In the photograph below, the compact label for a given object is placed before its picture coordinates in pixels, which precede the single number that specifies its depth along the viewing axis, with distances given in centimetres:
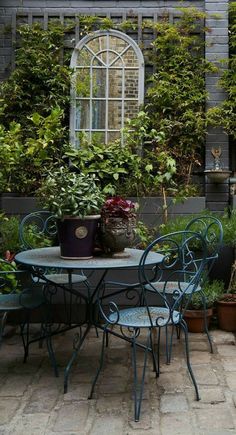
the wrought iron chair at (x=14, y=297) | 317
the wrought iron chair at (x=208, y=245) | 352
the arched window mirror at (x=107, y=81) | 548
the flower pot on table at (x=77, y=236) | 290
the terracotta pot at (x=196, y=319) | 395
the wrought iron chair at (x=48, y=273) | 360
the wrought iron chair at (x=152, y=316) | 266
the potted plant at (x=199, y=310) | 395
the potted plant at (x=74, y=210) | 287
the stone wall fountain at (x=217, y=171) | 511
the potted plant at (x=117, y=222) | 299
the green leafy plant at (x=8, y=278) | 360
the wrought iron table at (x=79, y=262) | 277
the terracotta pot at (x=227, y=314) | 402
